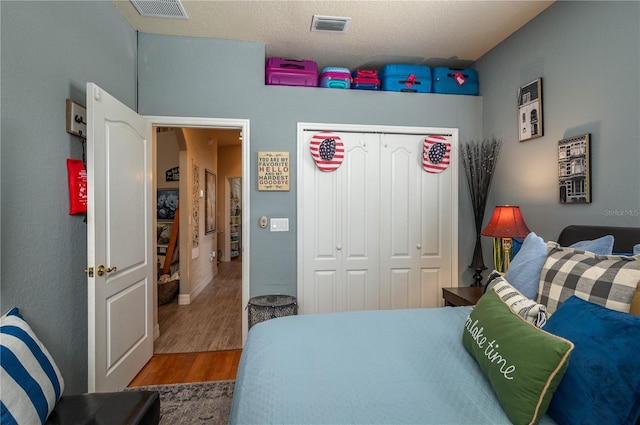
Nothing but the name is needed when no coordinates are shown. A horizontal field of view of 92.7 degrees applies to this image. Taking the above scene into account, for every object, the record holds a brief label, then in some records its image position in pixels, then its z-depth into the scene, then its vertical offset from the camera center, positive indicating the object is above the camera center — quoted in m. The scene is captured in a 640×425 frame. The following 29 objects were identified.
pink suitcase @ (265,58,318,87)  2.81 +1.28
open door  1.79 -0.21
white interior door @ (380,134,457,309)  3.00 -0.15
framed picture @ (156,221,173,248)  4.52 -0.31
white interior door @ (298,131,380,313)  2.89 -0.20
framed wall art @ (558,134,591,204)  1.95 +0.27
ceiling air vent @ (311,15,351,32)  2.37 +1.50
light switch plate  2.83 -0.13
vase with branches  2.87 +0.36
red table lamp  2.17 -0.12
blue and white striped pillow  1.10 -0.65
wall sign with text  2.78 +0.37
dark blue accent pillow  0.78 -0.45
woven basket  3.99 -1.06
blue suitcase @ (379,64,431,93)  2.96 +1.30
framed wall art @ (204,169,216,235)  5.30 +0.17
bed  0.91 -0.62
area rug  1.87 -1.28
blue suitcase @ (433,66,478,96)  3.03 +1.29
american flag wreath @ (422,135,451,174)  2.97 +0.55
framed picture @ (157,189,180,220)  4.62 +0.11
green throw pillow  0.87 -0.48
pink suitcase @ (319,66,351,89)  2.89 +1.27
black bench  1.26 -0.86
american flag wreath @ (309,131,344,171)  2.83 +0.56
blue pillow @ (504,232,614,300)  1.46 -0.27
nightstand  2.28 -0.67
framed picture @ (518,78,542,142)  2.33 +0.79
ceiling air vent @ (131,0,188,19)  2.20 +1.52
